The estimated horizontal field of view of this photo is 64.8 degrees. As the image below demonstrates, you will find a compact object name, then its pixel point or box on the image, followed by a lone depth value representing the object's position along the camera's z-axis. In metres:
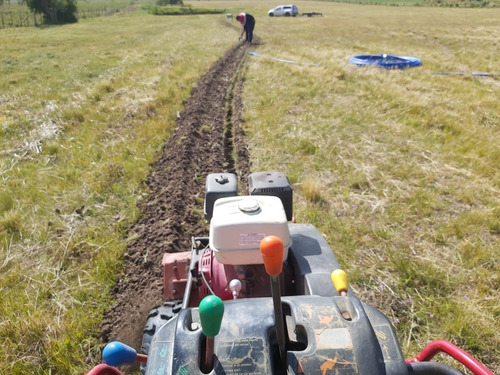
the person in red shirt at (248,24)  19.70
